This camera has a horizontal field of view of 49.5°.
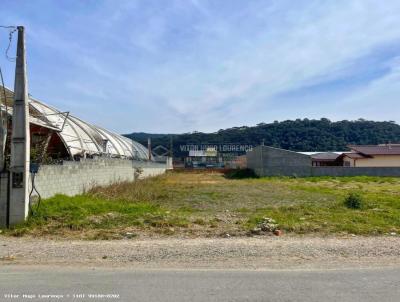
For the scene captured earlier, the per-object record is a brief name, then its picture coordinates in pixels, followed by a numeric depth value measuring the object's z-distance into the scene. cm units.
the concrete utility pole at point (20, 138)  1212
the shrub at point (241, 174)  4966
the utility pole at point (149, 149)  7080
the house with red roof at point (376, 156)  5419
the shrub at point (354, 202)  1557
